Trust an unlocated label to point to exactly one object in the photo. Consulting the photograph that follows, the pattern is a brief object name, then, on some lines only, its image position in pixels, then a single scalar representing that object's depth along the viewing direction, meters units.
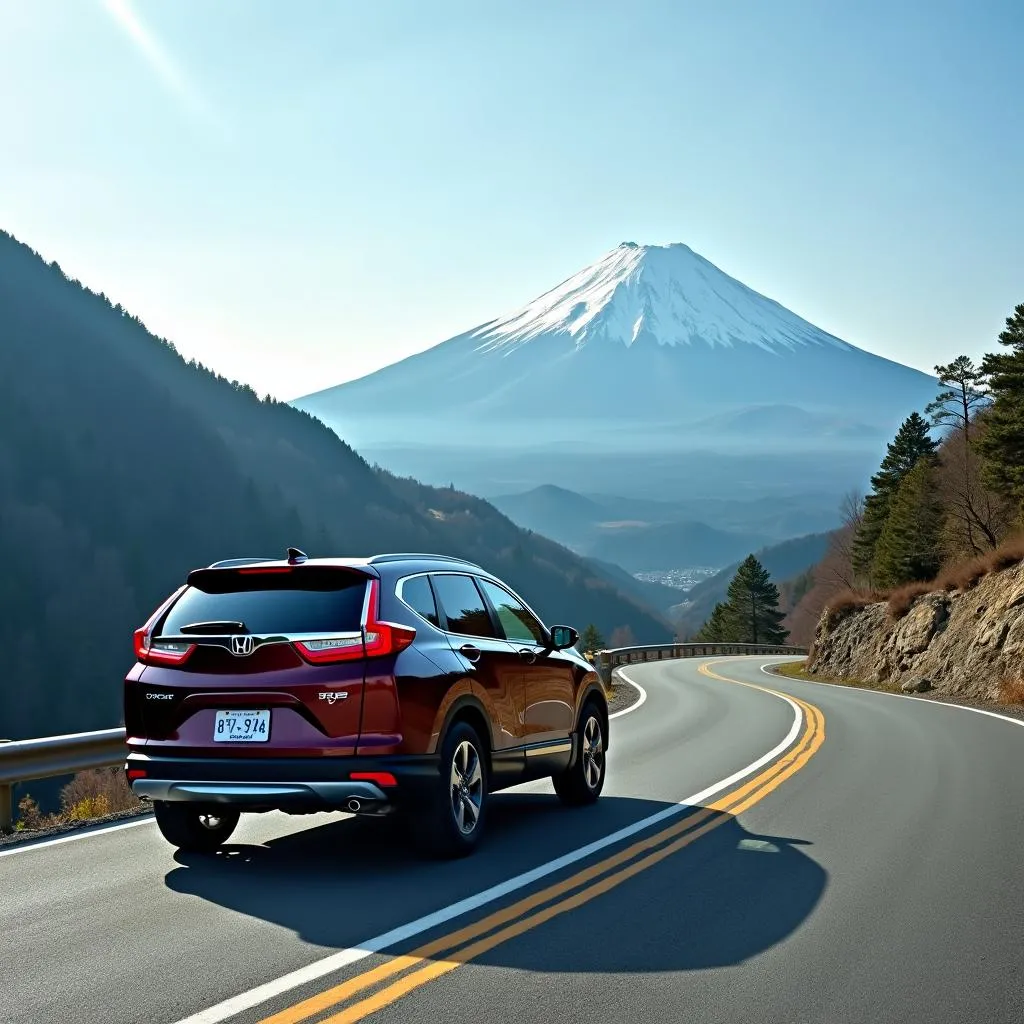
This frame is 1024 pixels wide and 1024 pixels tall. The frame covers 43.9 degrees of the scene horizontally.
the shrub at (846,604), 52.84
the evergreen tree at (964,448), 62.69
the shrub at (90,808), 11.09
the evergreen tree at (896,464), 86.84
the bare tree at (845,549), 109.38
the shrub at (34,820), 10.31
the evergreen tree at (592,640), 126.54
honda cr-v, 7.08
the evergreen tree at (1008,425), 49.56
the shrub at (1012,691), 26.02
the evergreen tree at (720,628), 118.00
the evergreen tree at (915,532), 67.12
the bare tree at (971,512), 61.44
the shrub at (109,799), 11.30
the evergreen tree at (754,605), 114.14
